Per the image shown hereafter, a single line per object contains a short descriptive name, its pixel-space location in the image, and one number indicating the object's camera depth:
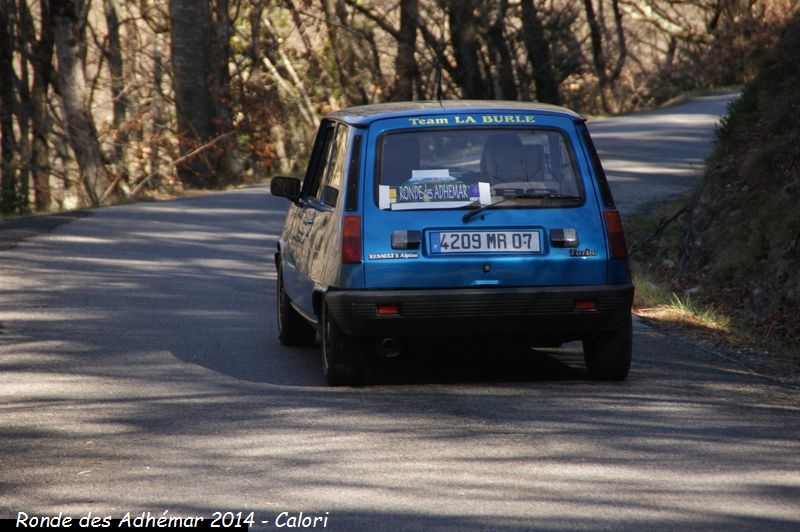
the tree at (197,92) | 59.58
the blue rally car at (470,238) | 15.52
